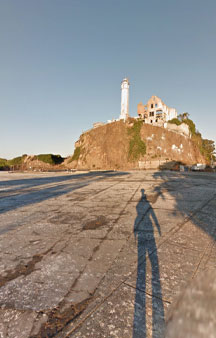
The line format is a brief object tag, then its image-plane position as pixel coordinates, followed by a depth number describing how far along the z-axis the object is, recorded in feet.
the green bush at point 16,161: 181.04
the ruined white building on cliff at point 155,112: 155.12
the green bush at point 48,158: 171.01
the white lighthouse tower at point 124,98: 159.02
